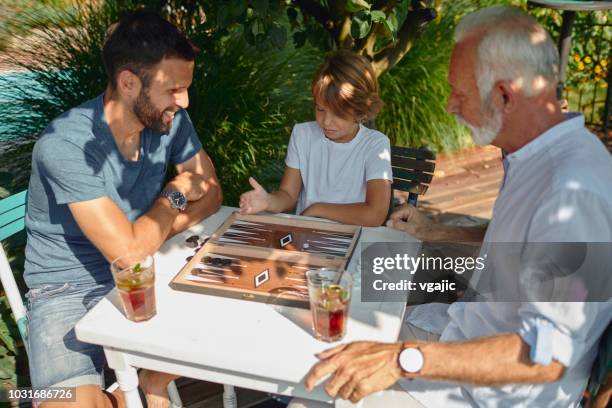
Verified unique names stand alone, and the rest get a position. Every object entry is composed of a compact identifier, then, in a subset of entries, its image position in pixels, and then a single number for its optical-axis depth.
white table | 1.72
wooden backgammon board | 2.00
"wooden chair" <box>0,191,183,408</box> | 2.56
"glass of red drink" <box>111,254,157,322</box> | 1.83
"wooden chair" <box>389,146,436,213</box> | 3.18
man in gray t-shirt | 2.28
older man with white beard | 1.65
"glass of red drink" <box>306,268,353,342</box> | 1.72
